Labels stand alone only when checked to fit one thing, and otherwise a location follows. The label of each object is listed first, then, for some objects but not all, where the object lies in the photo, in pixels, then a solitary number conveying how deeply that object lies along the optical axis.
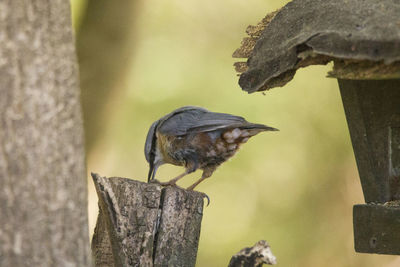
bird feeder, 5.60
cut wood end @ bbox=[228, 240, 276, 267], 5.57
